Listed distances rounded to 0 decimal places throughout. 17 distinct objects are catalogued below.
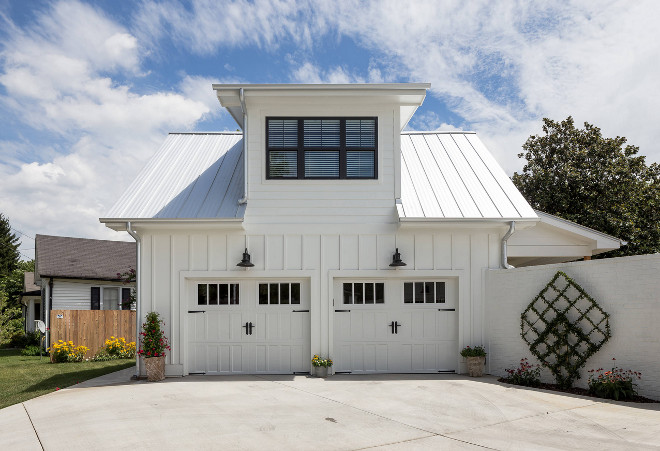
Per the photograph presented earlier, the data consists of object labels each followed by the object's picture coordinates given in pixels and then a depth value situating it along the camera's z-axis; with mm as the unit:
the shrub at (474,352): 10477
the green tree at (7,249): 38219
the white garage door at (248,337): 10844
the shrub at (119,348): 16547
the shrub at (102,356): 16266
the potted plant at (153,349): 10125
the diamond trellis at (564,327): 8680
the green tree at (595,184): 20094
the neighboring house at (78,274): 21141
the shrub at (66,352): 15727
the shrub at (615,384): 7977
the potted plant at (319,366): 10500
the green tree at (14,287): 29886
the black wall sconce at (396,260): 10547
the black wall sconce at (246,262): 10461
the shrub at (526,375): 9453
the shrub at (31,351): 19347
